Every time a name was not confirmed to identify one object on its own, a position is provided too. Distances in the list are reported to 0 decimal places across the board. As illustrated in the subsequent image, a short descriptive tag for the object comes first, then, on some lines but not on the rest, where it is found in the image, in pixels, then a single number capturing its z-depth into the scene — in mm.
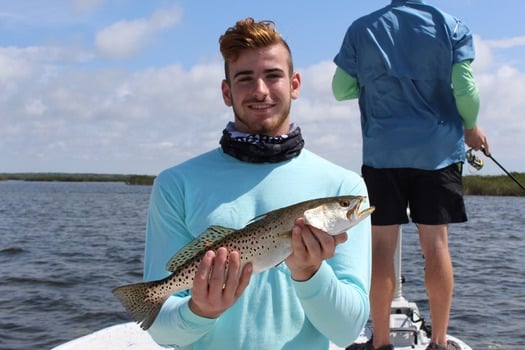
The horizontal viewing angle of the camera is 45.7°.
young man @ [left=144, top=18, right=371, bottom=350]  2803
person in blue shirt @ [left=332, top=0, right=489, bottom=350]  4488
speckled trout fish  2449
